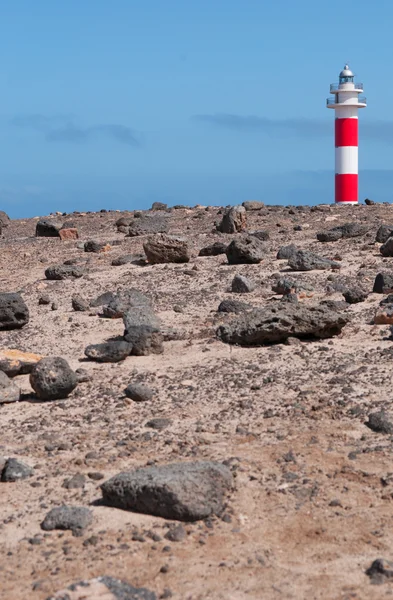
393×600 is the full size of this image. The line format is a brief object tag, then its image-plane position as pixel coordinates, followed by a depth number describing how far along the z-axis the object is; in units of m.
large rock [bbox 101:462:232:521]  5.82
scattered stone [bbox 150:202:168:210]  23.86
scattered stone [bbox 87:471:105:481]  6.57
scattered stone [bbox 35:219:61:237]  20.19
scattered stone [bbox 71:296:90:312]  12.10
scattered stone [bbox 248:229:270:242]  16.53
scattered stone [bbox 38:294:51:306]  12.88
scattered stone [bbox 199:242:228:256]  15.25
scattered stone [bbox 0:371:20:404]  8.41
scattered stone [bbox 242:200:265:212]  21.58
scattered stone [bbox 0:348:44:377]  9.19
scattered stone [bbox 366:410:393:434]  7.22
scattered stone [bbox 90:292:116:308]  12.34
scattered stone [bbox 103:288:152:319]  11.38
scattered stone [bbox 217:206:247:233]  17.83
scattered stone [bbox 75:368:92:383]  8.80
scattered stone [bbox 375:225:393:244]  15.32
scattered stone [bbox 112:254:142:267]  15.31
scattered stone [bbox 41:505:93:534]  5.84
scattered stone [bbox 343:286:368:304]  11.27
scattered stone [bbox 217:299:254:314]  11.14
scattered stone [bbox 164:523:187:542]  5.64
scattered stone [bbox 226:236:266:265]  14.17
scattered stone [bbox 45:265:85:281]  14.58
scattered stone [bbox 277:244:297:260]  14.40
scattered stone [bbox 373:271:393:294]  11.66
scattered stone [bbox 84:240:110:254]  17.05
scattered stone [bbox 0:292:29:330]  11.33
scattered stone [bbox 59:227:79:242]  19.66
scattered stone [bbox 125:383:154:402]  8.17
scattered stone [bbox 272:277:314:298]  11.85
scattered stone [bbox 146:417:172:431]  7.48
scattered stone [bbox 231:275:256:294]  12.31
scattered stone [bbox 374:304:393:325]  10.09
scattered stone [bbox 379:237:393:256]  14.13
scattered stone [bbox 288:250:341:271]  13.48
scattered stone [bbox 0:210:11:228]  23.89
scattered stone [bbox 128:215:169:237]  18.61
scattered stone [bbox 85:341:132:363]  9.40
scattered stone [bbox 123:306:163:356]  9.55
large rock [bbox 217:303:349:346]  9.43
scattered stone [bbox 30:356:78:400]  8.29
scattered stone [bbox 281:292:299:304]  11.05
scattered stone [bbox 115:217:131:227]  20.02
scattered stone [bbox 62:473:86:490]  6.46
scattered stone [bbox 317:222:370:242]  15.89
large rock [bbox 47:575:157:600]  4.75
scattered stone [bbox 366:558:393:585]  5.13
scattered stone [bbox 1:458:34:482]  6.68
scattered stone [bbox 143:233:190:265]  14.70
